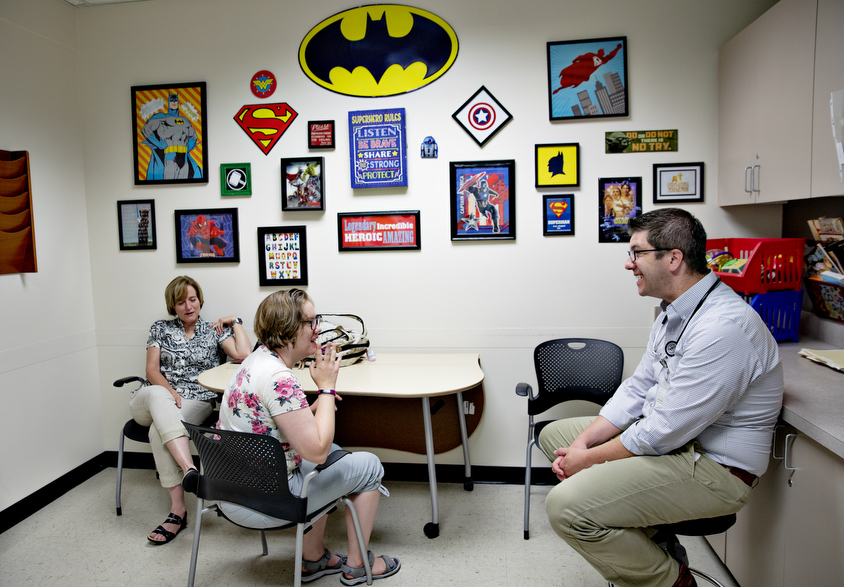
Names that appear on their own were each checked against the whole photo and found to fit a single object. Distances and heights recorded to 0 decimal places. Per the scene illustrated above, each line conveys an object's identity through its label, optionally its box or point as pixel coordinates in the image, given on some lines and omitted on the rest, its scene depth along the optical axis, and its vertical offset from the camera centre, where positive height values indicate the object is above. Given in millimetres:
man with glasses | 1700 -650
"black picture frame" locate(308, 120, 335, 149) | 3191 +707
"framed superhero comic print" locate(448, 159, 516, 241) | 3090 +295
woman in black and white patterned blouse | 2744 -670
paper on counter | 2088 -461
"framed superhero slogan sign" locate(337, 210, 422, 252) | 3186 +130
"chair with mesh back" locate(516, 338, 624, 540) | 2812 -653
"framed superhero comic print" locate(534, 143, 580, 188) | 3023 +469
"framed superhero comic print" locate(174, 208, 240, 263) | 3334 +133
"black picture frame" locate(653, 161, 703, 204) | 2959 +347
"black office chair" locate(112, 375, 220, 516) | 2877 -926
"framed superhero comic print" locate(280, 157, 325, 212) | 3217 +421
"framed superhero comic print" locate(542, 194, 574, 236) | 3059 +190
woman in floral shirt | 1855 -511
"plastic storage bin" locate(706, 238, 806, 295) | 2477 -111
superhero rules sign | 3137 +611
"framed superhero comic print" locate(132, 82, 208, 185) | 3312 +763
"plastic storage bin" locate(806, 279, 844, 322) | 2477 -264
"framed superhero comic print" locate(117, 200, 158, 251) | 3408 +216
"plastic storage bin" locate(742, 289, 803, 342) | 2484 -310
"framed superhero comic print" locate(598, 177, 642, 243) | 3004 +233
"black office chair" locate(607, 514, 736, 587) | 1775 -929
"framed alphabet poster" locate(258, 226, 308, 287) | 3273 +0
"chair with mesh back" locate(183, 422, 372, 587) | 1789 -783
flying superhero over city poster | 2963 +927
